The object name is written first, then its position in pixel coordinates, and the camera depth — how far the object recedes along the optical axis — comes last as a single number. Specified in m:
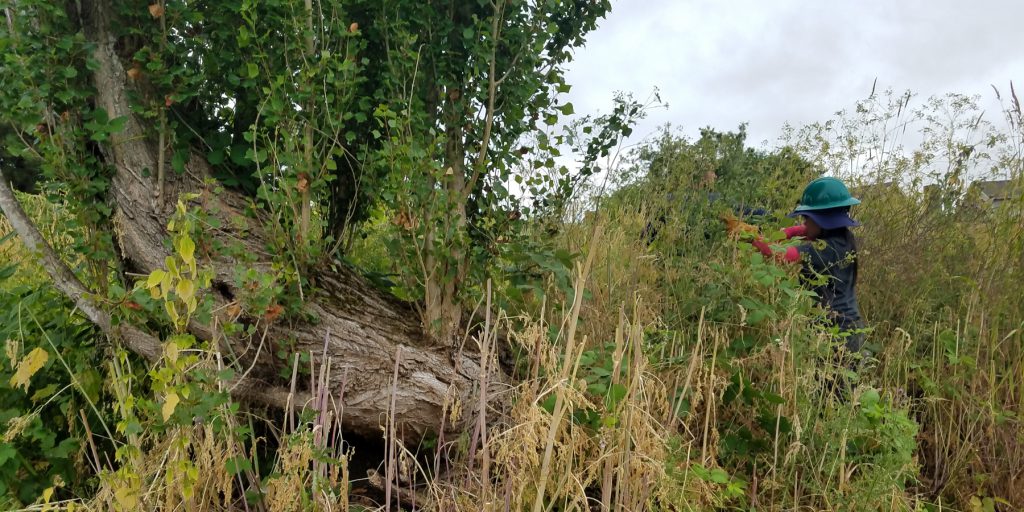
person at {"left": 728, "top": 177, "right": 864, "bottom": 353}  3.10
